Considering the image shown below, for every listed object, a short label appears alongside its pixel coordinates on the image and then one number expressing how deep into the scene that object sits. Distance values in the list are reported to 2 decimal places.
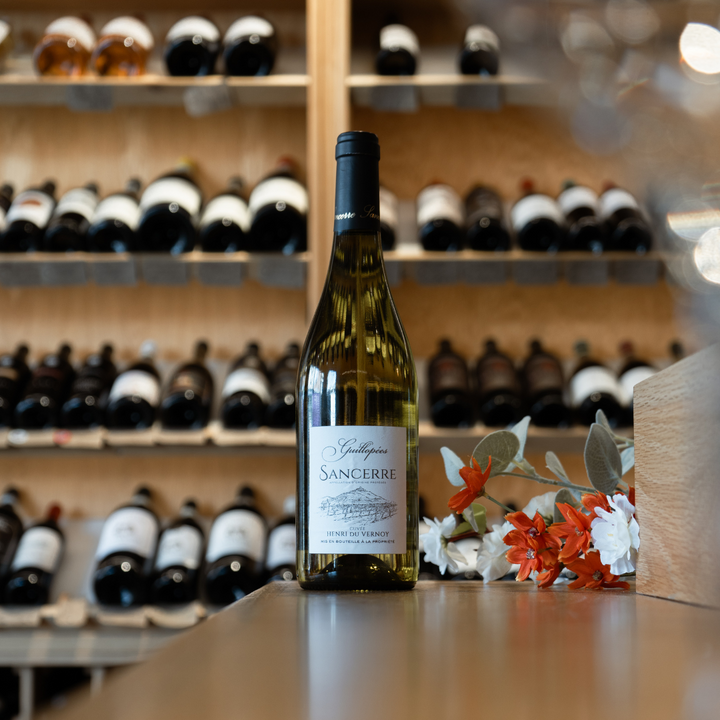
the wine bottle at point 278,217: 1.73
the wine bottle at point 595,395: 1.66
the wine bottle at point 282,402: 1.69
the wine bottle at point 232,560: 1.60
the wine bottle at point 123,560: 1.64
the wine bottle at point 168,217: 1.74
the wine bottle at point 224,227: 1.74
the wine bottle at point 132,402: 1.70
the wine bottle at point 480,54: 1.75
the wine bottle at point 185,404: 1.72
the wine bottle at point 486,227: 1.75
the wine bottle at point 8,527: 1.73
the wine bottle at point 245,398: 1.70
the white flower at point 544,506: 0.50
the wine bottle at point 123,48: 1.79
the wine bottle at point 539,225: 1.73
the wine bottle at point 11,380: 1.74
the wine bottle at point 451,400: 1.73
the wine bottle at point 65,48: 1.79
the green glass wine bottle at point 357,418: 0.51
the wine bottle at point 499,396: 1.70
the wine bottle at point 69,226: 1.79
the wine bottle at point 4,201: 1.83
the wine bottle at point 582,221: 1.73
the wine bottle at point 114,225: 1.75
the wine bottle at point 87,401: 1.73
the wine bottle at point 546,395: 1.70
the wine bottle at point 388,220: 1.71
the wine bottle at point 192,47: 1.75
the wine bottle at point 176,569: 1.63
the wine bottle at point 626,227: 1.72
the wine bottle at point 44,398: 1.73
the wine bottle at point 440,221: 1.74
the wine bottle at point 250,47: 1.75
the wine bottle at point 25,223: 1.79
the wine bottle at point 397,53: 1.74
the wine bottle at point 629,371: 1.68
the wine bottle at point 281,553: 1.61
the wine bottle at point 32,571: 1.67
